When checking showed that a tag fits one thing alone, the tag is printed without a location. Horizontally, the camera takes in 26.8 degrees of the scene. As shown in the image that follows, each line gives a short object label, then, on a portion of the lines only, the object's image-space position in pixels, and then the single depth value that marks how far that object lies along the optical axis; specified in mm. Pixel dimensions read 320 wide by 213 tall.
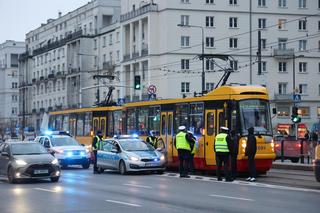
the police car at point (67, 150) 32844
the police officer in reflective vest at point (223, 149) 23516
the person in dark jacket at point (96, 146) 29312
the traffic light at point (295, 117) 39500
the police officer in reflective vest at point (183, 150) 25594
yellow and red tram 25031
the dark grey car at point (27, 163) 22609
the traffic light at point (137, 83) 46038
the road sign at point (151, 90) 49362
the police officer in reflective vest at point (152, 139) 30572
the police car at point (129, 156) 26962
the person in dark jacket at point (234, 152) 23547
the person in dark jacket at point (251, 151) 23188
